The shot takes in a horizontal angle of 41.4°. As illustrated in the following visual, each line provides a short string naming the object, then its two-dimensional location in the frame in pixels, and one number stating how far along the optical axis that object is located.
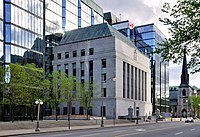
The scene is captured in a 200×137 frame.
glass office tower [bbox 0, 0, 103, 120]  47.81
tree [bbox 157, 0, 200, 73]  9.52
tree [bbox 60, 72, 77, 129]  50.00
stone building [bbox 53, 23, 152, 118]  62.11
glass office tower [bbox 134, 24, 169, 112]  92.58
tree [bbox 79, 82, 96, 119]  55.05
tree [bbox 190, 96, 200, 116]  117.35
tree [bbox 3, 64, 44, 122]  38.16
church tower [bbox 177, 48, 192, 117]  125.31
